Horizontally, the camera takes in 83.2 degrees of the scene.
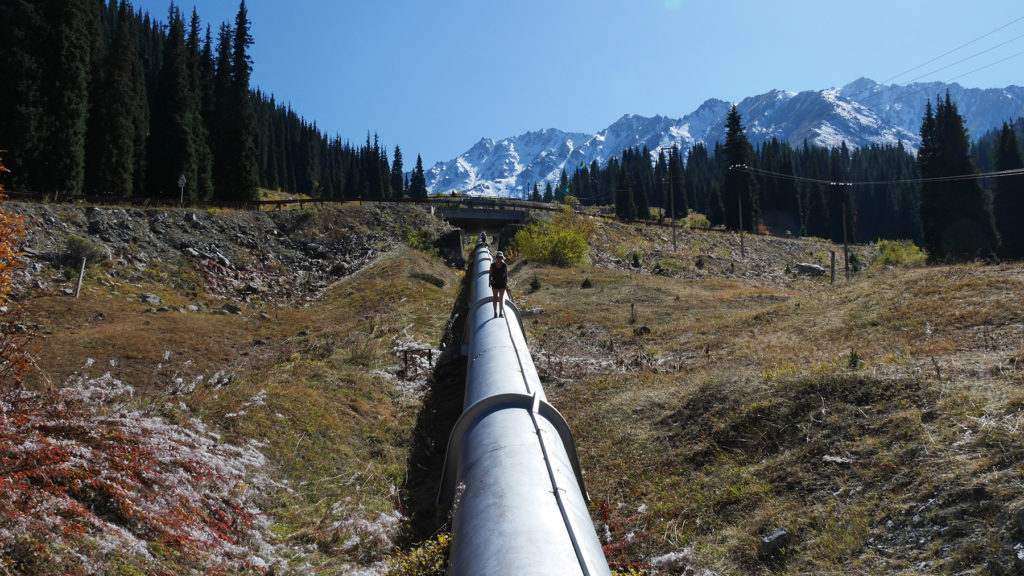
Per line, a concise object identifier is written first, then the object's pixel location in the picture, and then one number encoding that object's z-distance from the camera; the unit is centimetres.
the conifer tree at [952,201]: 4803
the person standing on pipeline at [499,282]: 1137
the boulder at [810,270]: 4397
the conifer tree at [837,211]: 9356
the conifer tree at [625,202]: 9756
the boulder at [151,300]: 2131
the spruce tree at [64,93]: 3034
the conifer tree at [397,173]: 12131
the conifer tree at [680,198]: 11294
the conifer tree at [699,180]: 13288
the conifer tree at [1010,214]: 4928
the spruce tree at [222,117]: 4450
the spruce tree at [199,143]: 4581
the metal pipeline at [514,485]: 390
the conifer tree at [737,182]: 6544
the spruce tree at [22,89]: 2833
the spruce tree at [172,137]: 4322
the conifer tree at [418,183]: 11581
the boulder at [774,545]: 546
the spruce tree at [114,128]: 3791
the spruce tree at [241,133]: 4450
